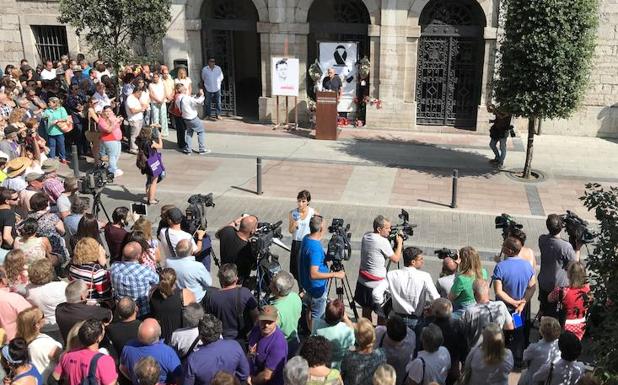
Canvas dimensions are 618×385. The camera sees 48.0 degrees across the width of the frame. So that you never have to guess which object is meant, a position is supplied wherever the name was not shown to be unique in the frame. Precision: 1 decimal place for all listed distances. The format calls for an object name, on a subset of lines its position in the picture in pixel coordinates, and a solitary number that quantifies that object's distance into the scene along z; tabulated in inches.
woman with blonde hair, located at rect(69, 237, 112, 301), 285.6
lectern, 687.7
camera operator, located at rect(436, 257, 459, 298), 291.3
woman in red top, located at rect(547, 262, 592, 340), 270.1
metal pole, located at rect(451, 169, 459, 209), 500.1
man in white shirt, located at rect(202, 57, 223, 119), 751.1
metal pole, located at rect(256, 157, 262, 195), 525.8
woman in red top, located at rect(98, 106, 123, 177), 544.7
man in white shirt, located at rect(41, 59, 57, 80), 743.7
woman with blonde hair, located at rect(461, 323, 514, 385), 230.1
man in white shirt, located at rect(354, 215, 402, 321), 312.2
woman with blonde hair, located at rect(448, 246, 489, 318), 280.2
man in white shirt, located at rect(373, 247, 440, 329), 283.3
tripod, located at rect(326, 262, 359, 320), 298.4
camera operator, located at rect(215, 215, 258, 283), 318.0
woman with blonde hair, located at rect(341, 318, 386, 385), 226.2
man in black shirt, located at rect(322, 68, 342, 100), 729.6
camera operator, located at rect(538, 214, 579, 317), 315.9
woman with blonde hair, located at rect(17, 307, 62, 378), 235.1
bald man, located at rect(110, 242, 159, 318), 277.0
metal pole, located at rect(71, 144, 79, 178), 551.8
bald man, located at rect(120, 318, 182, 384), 229.6
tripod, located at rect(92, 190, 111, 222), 427.1
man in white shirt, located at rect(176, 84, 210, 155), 622.2
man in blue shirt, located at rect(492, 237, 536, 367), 289.9
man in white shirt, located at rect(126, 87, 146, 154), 607.7
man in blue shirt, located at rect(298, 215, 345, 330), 307.1
